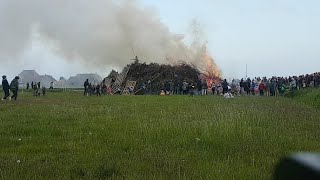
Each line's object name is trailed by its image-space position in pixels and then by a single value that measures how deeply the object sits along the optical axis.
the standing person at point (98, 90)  51.74
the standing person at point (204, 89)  53.66
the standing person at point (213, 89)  54.06
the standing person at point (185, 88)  52.03
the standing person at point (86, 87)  50.62
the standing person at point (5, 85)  31.79
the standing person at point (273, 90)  44.62
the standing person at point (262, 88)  44.78
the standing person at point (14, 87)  31.93
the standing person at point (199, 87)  52.11
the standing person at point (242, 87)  49.66
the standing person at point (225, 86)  41.38
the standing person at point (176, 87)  56.88
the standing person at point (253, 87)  48.66
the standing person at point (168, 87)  54.19
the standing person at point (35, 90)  46.42
